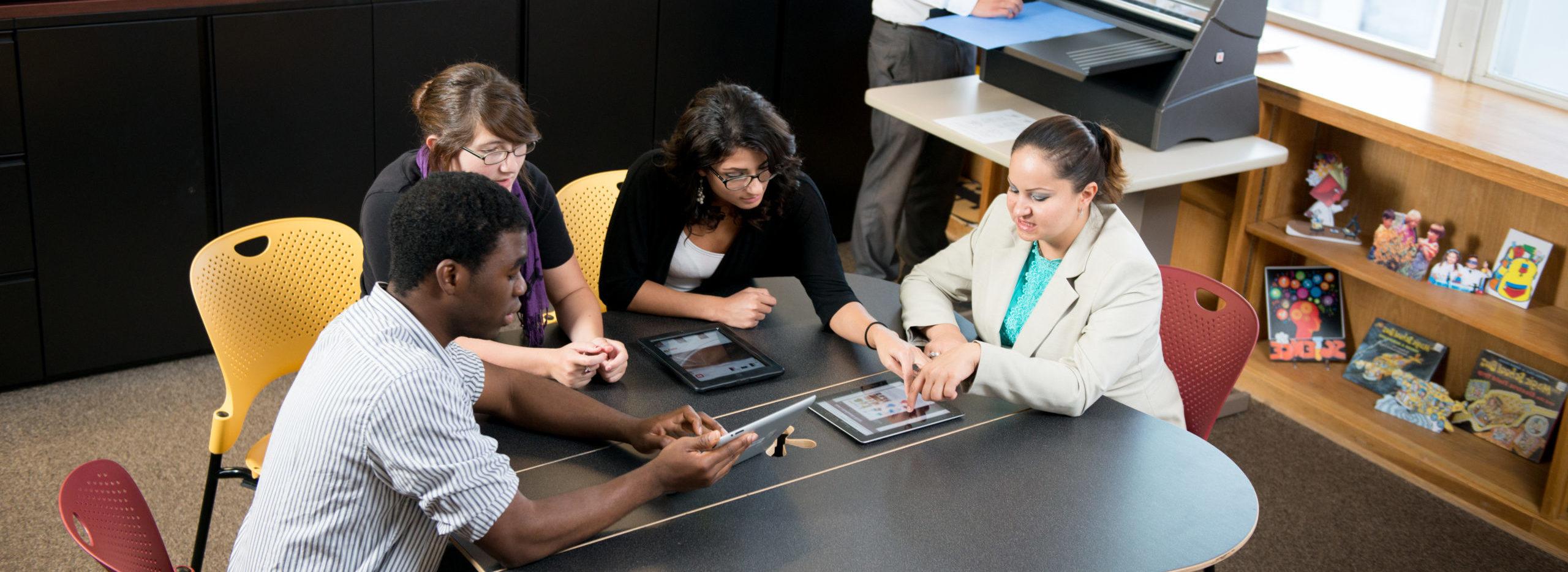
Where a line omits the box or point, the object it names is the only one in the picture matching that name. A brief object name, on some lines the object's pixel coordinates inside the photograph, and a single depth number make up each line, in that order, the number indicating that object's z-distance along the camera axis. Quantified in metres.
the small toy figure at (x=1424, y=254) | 3.68
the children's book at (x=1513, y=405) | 3.52
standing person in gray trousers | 4.33
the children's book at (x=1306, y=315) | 4.09
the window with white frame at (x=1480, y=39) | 3.72
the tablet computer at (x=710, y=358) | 2.34
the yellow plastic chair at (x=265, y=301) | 2.63
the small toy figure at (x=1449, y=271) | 3.63
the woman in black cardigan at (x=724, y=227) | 2.54
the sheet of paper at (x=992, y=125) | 3.61
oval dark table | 1.84
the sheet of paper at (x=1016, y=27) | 3.71
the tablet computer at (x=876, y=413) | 2.20
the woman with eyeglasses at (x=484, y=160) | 2.31
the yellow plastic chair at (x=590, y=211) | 3.10
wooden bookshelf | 3.33
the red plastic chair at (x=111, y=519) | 1.71
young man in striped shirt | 1.66
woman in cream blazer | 2.28
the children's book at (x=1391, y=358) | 3.85
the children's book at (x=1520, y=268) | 3.49
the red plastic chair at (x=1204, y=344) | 2.68
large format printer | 3.51
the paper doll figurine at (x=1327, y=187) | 3.95
